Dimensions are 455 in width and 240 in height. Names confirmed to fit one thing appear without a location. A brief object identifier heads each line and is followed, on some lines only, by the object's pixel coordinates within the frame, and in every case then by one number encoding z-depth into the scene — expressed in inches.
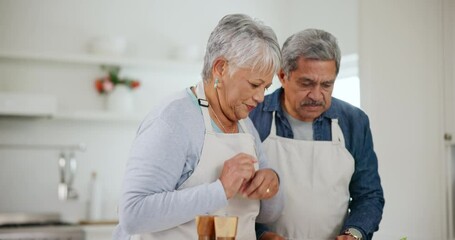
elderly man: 78.8
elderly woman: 61.4
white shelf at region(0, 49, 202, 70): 178.4
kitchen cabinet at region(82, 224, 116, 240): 170.7
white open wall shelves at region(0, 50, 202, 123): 179.0
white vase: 186.4
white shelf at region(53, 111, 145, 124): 179.0
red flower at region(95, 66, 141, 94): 186.0
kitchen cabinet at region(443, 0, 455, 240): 92.5
